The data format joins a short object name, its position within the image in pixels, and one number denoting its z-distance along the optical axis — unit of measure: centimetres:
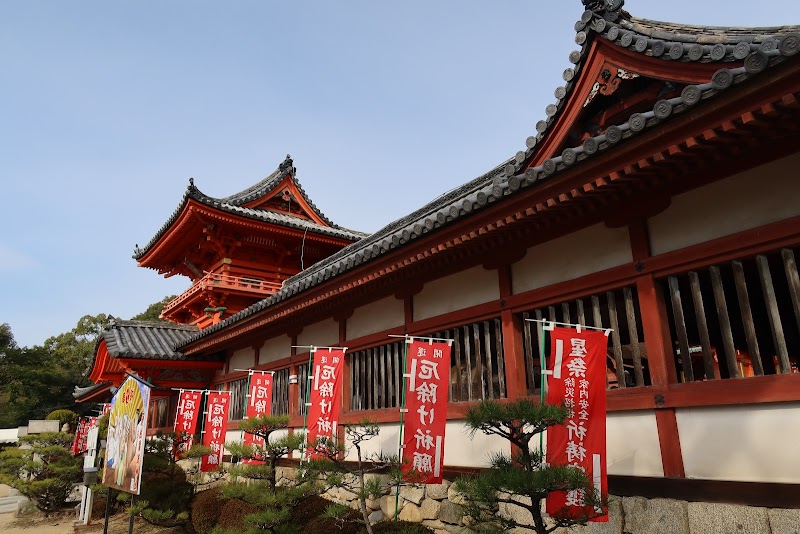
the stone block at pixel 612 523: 534
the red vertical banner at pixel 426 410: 653
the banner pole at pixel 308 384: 924
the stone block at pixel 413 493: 779
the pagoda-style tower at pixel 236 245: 1722
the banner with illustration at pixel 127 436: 806
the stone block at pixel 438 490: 747
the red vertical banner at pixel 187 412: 1355
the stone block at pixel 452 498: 712
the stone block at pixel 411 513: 771
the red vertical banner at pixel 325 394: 875
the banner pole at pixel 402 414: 668
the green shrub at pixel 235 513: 968
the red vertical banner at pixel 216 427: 1250
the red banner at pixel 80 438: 1797
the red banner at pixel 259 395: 1134
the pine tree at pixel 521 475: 402
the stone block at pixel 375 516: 851
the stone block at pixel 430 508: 745
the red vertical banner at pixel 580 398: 500
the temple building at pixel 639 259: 445
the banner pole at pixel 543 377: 531
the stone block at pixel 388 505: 835
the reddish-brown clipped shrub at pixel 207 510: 1077
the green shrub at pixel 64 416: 2273
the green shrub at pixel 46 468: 1595
